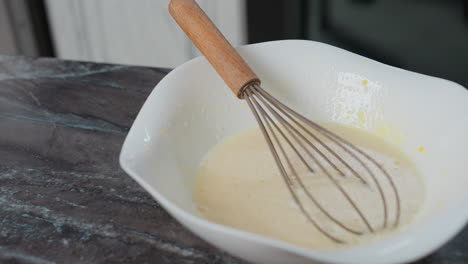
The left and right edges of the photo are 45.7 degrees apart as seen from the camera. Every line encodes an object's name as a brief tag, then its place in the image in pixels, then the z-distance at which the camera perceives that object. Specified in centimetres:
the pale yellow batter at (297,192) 56
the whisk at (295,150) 57
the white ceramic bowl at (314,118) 44
